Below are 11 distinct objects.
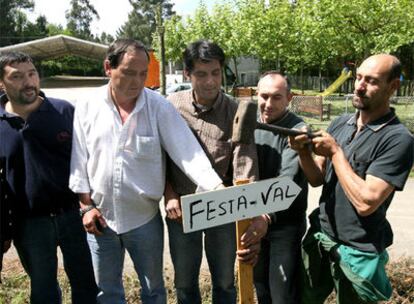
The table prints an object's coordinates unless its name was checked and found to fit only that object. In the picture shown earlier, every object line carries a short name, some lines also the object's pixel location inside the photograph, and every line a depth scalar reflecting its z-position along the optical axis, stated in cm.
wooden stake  225
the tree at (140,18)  8050
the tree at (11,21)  5288
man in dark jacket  271
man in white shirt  240
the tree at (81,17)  8338
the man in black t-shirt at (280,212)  268
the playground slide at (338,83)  2440
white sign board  197
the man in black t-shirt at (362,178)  221
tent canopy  3294
